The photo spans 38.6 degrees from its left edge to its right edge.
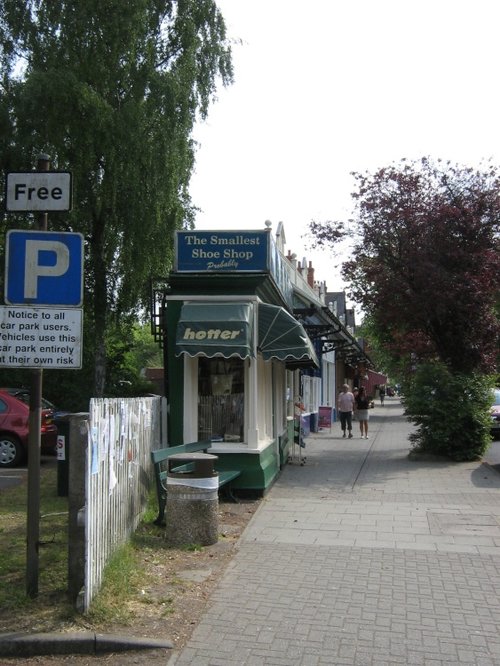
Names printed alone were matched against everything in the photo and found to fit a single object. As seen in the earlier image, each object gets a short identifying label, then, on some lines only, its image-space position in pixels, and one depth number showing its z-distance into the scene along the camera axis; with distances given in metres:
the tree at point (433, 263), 15.23
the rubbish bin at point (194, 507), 7.42
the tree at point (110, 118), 15.87
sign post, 5.53
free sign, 5.70
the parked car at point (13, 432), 14.10
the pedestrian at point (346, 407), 21.23
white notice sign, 5.52
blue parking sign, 5.63
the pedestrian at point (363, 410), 21.09
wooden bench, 8.16
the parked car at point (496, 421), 21.16
